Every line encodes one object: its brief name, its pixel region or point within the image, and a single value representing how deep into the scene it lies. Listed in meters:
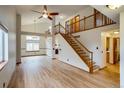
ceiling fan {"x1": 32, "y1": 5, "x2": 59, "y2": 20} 3.90
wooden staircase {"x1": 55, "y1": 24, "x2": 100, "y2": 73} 3.95
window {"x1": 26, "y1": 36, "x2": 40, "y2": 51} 8.60
